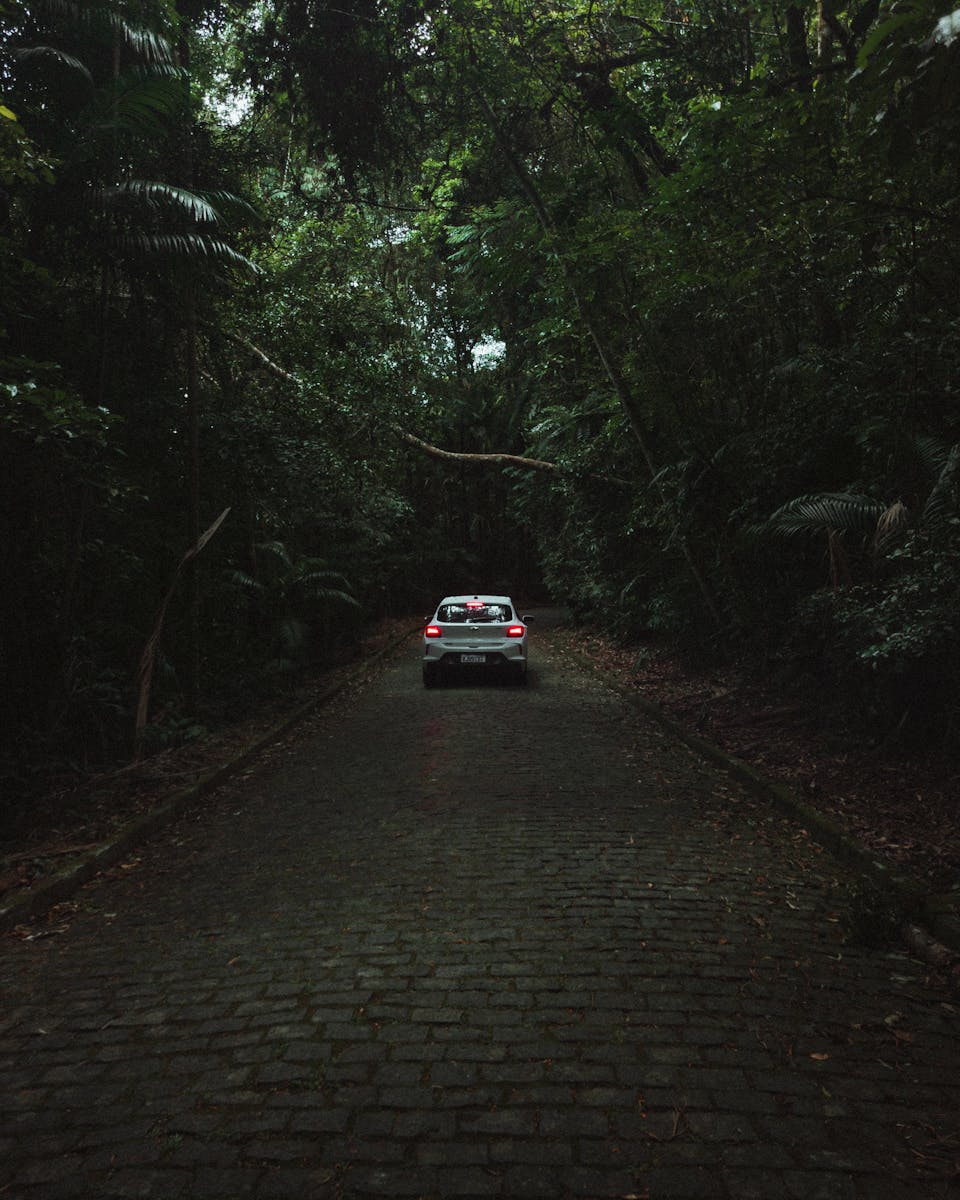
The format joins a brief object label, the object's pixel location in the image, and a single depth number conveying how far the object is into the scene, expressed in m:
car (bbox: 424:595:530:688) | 15.57
